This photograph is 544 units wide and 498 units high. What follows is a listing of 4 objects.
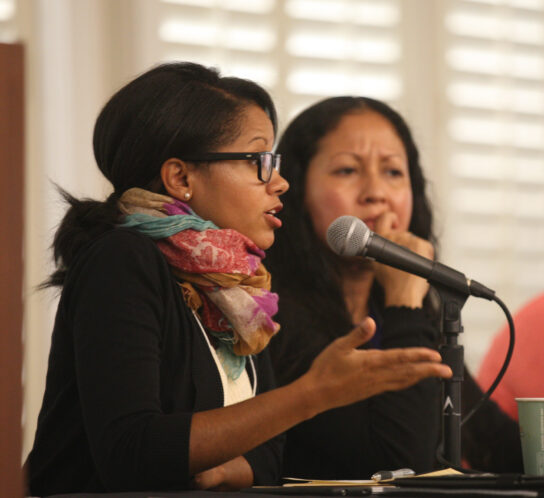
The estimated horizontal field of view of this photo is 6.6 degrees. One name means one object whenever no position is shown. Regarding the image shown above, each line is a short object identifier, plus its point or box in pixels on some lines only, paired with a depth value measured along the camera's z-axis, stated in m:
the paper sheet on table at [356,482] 5.82
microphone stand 6.04
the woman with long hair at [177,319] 5.87
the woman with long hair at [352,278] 6.42
